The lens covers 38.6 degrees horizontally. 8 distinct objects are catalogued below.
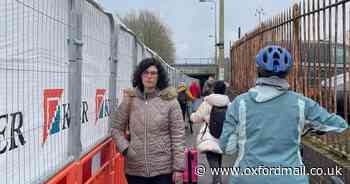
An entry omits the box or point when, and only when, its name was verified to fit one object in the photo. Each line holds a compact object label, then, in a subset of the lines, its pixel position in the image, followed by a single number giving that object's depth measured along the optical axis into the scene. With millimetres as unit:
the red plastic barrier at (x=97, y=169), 2844
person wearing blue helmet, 2967
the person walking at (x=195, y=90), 18806
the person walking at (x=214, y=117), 6484
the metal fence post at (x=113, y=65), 5039
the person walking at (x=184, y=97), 14695
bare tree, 70438
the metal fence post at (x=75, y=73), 3119
